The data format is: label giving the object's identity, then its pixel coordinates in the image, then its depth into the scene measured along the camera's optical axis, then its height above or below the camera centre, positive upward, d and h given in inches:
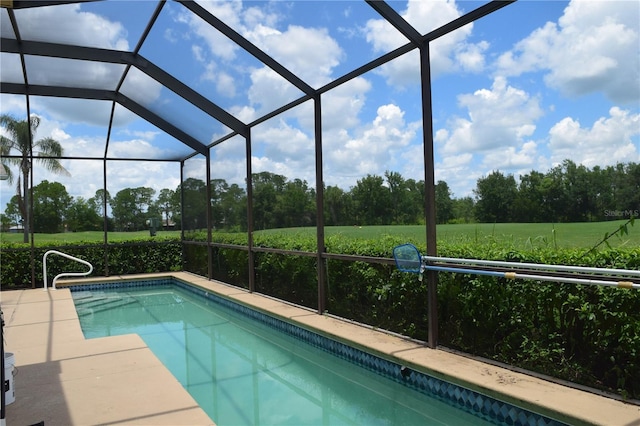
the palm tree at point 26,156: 378.9 +63.4
